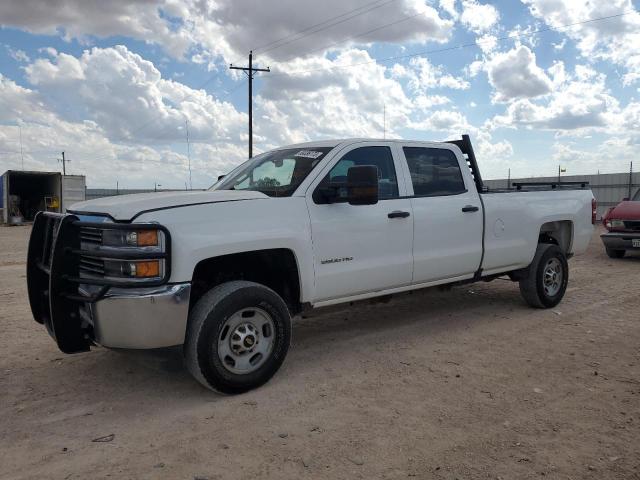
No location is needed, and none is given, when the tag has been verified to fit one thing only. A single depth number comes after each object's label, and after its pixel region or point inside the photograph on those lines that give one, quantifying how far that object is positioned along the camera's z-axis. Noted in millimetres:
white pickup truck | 3613
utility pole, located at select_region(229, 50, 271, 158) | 30812
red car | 11008
